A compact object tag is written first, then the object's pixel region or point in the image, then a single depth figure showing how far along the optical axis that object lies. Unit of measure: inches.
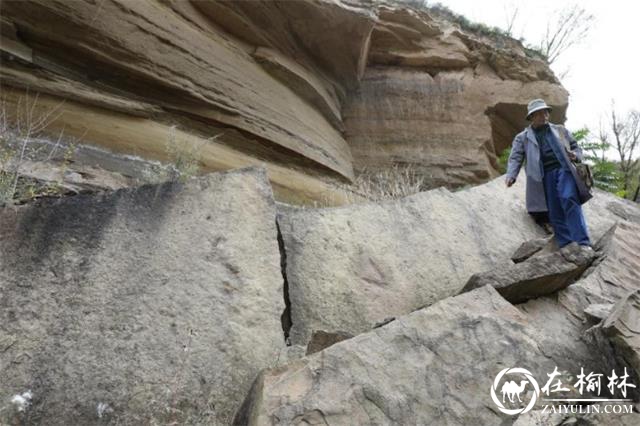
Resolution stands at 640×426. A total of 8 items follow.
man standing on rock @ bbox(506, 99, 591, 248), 183.0
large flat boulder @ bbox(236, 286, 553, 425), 93.5
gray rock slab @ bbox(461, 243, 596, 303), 134.6
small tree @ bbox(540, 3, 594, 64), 748.6
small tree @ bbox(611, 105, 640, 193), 561.6
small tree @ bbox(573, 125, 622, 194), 343.6
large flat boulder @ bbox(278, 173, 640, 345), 137.5
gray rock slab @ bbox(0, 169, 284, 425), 97.2
